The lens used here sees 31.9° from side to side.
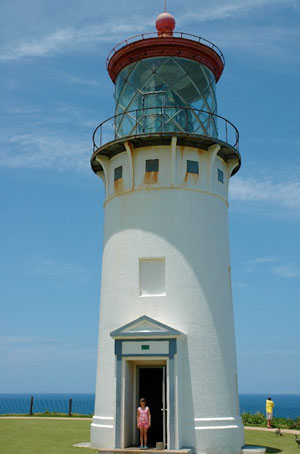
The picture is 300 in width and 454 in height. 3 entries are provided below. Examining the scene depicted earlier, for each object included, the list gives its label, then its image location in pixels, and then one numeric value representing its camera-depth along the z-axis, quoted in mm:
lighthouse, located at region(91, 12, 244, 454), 15164
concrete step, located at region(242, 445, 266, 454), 15383
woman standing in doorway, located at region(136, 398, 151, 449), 14547
